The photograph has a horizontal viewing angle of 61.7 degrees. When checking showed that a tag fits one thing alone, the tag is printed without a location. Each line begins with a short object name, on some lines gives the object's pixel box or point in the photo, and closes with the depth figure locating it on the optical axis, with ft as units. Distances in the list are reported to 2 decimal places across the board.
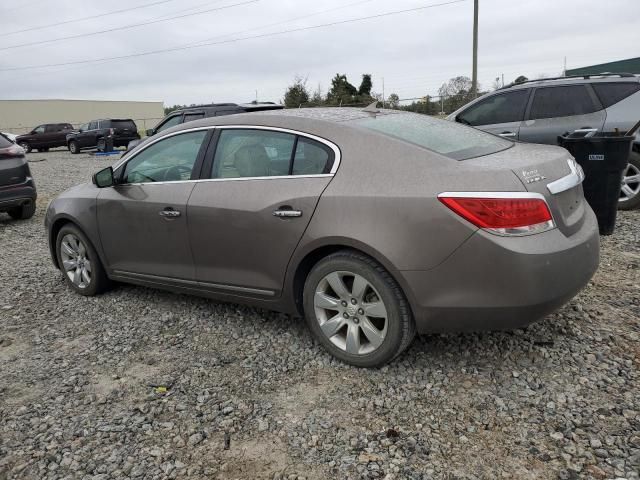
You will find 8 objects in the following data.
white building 186.91
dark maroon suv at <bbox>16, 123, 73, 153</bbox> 97.50
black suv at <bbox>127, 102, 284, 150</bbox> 34.99
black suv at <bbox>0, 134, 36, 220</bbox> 26.71
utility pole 66.18
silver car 21.89
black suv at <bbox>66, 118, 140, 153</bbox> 86.48
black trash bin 16.83
